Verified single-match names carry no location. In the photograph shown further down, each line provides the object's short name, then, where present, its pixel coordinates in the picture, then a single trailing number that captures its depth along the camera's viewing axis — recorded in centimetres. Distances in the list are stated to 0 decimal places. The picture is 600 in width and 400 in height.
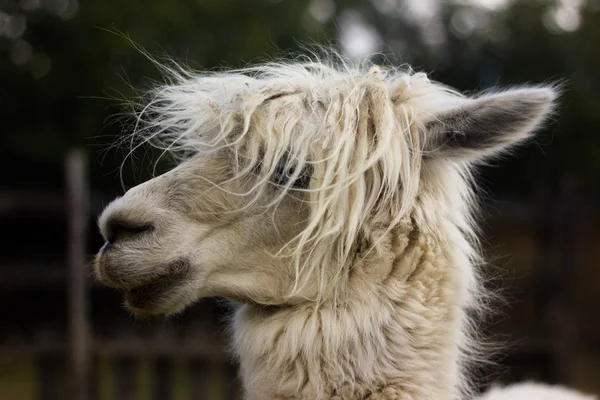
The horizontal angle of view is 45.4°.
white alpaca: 195
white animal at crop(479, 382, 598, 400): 276
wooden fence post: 607
